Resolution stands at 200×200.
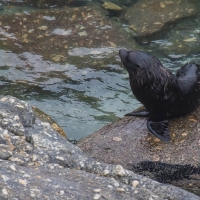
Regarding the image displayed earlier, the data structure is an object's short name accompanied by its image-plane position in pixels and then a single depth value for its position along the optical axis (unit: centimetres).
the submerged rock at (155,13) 1832
